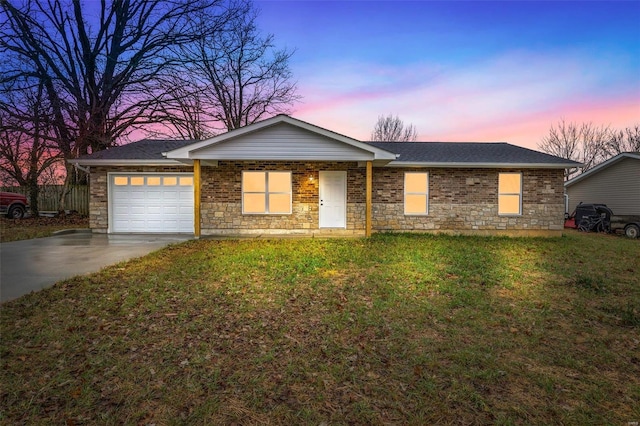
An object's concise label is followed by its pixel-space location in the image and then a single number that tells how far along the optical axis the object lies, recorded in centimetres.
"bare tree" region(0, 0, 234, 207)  1761
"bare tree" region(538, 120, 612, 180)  3369
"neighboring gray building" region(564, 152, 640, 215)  1712
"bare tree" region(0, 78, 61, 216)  1686
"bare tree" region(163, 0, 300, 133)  2528
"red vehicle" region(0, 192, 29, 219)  1772
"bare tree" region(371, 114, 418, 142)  3484
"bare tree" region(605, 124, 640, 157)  3131
